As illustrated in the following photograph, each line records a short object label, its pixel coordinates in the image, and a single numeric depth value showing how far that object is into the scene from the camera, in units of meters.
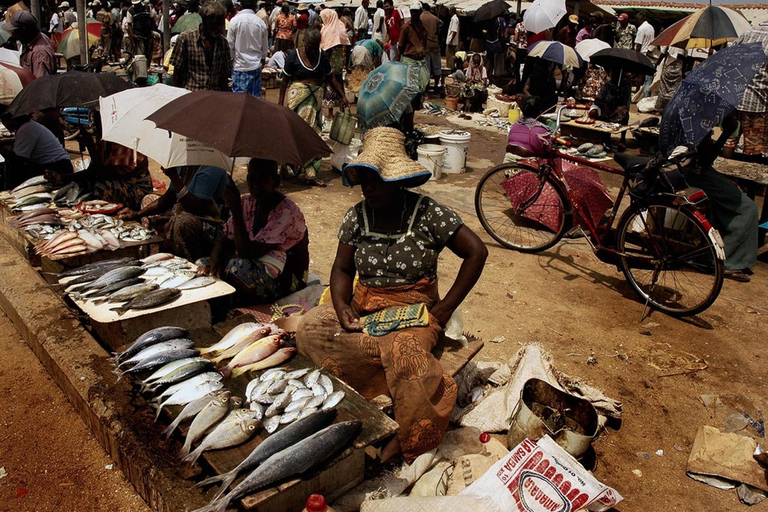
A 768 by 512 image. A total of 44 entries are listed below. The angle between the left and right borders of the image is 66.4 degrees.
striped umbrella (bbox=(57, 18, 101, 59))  12.08
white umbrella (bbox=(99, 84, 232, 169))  4.36
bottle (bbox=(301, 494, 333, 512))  2.36
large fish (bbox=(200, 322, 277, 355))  3.39
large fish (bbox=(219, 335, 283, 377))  3.24
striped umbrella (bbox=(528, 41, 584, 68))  10.88
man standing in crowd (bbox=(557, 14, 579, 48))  15.11
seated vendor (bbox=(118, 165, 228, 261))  4.54
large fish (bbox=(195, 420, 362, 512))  2.35
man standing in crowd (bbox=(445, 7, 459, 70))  19.59
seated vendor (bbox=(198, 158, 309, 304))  4.08
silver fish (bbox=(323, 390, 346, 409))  2.91
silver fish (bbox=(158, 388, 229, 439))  2.77
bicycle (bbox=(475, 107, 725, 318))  4.91
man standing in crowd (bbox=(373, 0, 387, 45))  18.38
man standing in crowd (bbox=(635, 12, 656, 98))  16.92
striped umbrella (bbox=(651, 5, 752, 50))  8.71
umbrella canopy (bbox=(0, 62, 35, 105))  6.11
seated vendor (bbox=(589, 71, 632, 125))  12.05
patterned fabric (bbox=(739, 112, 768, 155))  7.04
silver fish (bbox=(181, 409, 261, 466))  2.62
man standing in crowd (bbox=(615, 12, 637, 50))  16.80
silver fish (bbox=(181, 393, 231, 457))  2.67
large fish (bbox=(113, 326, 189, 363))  3.24
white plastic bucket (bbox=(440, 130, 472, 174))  9.05
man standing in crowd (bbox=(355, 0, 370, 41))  19.42
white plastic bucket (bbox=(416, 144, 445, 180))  8.53
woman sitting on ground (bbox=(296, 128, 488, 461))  3.10
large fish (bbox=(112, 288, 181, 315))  3.58
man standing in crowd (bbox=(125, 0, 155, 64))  17.45
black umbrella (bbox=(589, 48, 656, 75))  10.29
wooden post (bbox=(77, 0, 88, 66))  9.78
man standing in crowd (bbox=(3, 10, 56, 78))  6.96
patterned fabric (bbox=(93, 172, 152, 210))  5.45
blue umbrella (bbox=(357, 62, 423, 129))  7.39
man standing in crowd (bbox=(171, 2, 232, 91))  6.32
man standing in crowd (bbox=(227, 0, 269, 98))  8.59
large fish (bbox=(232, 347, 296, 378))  3.22
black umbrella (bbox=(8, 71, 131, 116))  5.00
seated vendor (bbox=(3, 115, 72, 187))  5.70
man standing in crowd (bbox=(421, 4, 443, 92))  13.98
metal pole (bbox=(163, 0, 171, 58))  12.49
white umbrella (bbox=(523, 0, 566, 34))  12.25
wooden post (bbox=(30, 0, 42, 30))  11.80
